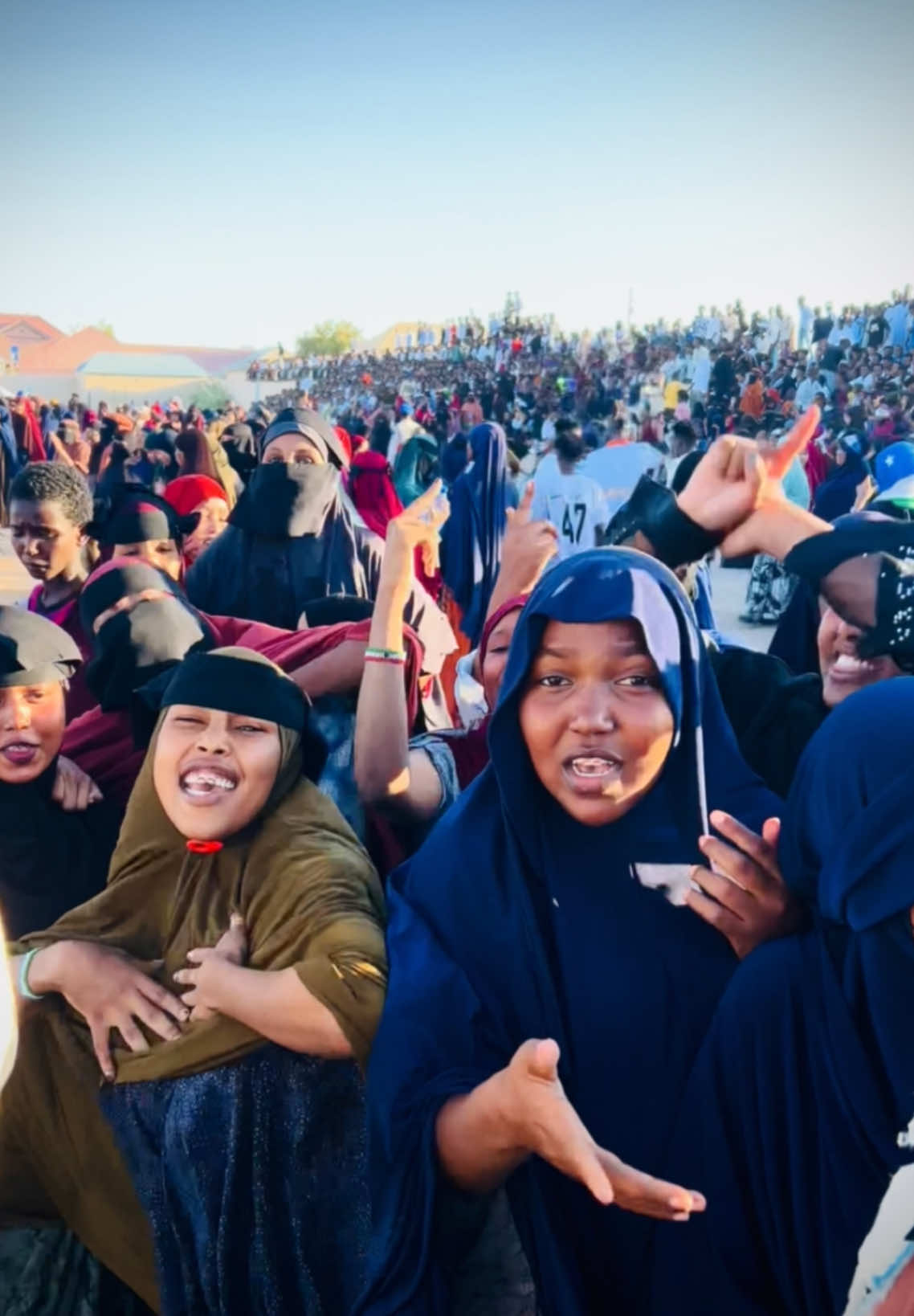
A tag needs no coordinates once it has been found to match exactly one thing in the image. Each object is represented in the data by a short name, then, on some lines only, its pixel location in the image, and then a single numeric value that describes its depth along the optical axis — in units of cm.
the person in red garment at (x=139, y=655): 236
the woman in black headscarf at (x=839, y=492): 793
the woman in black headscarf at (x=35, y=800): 214
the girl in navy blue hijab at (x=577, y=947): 160
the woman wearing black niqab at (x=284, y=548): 369
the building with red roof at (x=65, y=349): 6700
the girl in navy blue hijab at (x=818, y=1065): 134
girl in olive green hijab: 183
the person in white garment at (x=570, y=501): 683
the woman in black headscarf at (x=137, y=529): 339
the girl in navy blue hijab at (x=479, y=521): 604
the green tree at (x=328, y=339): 7900
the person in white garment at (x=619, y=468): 739
